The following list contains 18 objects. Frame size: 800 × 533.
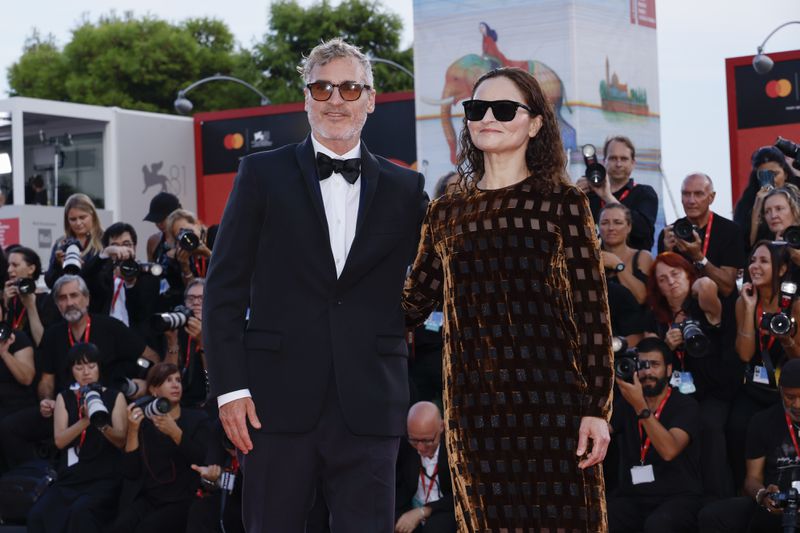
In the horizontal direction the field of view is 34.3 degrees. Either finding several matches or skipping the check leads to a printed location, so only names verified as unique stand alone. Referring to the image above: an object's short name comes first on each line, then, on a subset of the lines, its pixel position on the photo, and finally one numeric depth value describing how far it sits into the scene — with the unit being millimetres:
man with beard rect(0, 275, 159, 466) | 8531
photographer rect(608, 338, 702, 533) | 6965
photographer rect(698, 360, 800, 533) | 6562
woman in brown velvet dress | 3330
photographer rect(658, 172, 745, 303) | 7438
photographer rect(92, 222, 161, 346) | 8727
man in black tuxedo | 3650
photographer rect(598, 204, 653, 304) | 7520
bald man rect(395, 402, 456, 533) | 7379
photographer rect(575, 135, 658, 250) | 7977
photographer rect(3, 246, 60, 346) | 8992
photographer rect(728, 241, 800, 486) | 6961
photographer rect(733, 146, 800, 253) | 7812
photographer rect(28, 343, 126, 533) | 7941
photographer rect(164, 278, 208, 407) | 8195
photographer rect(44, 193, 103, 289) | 9002
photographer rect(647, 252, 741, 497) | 7105
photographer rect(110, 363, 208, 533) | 7926
